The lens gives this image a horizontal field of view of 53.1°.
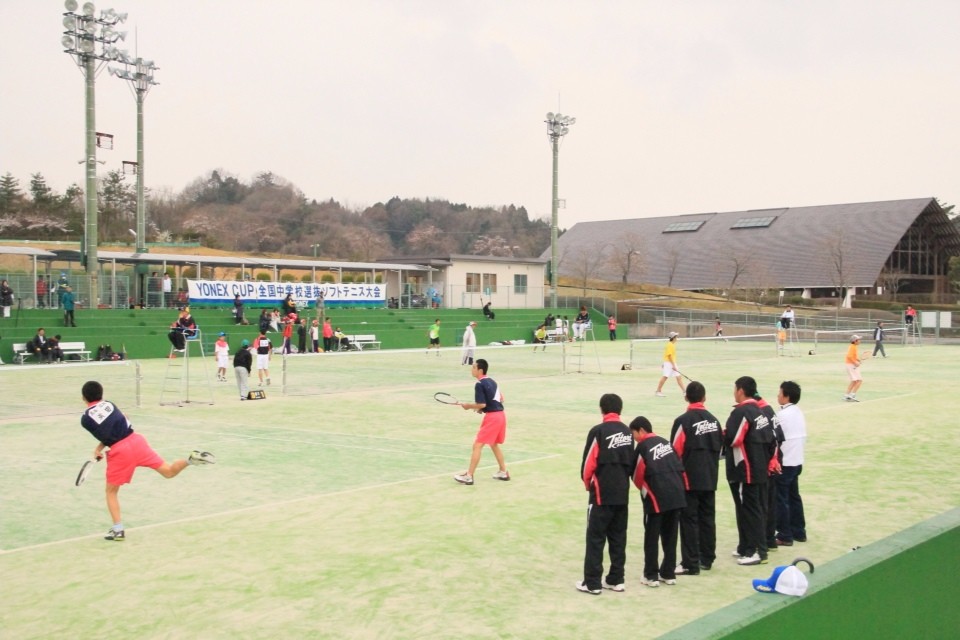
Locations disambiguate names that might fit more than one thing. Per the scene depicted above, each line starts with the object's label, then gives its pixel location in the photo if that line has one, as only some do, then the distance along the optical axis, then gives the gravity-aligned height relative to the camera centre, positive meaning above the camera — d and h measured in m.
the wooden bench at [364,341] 43.55 -1.19
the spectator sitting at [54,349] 33.94 -1.17
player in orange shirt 23.11 -1.37
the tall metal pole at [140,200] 42.75 +5.17
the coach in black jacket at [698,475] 8.23 -1.38
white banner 45.19 +1.15
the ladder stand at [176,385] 22.98 -1.95
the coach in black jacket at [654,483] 7.80 -1.38
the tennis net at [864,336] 55.13 -1.38
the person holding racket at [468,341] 34.94 -0.97
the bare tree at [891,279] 83.31 +2.98
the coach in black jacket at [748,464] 8.52 -1.33
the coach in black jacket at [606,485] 7.63 -1.36
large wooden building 84.44 +5.95
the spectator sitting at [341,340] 42.00 -1.10
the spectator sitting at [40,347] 33.66 -1.08
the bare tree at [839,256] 80.44 +4.97
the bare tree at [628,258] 95.02 +5.71
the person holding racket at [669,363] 23.91 -1.23
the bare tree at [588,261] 99.94 +5.69
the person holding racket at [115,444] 9.37 -1.27
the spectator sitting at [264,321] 34.17 -0.24
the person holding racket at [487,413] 12.28 -1.26
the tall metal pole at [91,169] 37.25 +5.73
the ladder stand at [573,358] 33.53 -1.79
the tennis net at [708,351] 38.91 -1.80
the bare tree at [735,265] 88.57 +4.58
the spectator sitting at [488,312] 52.92 +0.11
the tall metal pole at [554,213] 54.91 +5.81
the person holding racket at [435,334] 40.16 -0.81
